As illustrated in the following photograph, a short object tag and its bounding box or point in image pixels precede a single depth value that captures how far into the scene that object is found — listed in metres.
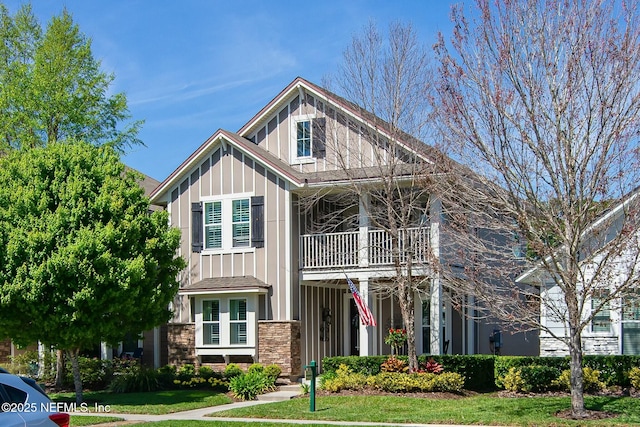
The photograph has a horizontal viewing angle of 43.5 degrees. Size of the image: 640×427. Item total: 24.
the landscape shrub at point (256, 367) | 23.39
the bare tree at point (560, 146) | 14.50
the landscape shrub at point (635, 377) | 18.70
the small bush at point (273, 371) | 23.27
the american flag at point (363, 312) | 22.01
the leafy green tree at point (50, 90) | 25.53
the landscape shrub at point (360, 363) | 21.61
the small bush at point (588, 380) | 18.97
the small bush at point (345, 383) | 20.50
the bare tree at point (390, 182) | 21.98
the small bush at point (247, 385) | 21.34
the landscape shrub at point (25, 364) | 26.66
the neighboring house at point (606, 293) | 14.64
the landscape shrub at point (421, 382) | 19.84
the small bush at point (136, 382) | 22.41
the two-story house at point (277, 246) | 24.30
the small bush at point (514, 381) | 19.36
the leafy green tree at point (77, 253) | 18.62
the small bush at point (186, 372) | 23.50
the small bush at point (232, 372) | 23.53
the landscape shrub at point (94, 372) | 24.16
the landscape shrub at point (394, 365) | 21.08
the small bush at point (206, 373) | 23.55
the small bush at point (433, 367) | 20.72
